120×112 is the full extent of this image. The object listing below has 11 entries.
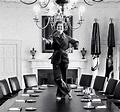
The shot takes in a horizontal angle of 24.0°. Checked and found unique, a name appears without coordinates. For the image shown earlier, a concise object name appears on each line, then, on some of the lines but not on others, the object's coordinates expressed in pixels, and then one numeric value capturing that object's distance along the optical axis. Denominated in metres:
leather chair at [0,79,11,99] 5.62
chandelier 4.81
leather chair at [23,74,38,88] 6.57
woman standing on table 4.33
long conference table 3.71
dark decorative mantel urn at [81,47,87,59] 8.21
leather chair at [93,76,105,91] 6.23
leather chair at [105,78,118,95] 5.66
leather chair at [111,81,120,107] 5.15
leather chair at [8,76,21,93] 6.12
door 8.31
